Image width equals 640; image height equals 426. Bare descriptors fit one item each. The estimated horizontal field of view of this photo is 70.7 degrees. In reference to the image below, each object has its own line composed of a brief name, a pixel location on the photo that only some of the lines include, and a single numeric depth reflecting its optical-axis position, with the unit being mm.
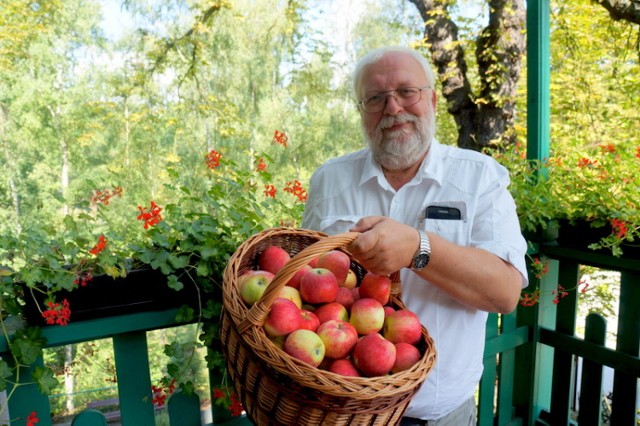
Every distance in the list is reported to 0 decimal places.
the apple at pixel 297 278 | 1058
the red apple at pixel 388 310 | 1027
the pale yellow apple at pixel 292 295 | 985
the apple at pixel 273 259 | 1070
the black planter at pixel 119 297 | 1151
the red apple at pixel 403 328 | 957
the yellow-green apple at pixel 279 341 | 887
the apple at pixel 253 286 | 951
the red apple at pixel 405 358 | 901
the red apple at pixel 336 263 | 1061
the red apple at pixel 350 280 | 1131
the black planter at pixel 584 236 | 1757
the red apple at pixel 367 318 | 969
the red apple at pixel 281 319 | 872
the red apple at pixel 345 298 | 1049
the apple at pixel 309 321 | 913
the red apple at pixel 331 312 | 977
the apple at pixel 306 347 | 838
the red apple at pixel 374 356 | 857
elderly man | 1099
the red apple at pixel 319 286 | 979
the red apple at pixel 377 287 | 1026
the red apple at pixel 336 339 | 887
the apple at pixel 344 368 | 868
